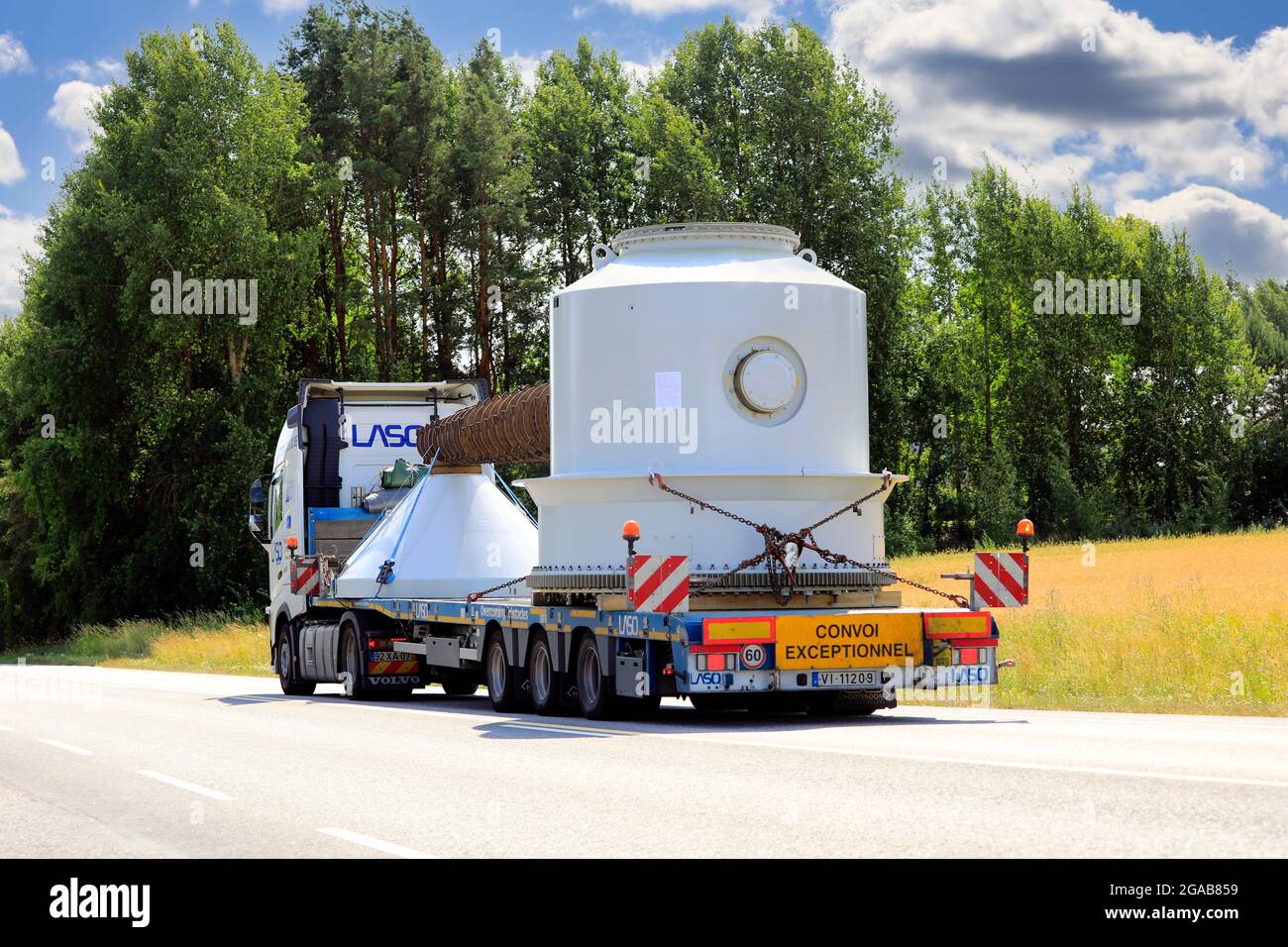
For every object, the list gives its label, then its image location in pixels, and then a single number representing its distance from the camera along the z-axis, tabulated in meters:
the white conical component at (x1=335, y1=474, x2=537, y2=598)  22.06
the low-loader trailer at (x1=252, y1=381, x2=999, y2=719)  14.62
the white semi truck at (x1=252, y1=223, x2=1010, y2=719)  14.84
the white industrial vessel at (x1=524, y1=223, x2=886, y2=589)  16.09
